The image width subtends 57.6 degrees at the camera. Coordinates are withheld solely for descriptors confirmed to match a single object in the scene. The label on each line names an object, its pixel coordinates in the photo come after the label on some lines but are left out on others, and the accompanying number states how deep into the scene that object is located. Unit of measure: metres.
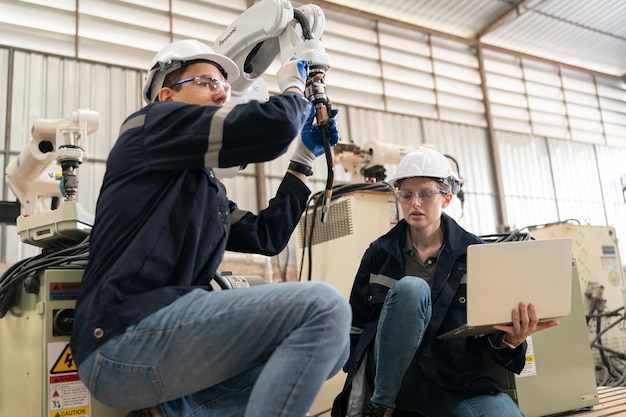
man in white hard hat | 1.09
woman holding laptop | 1.76
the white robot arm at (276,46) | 1.58
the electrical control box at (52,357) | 1.35
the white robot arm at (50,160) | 2.29
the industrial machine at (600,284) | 4.19
